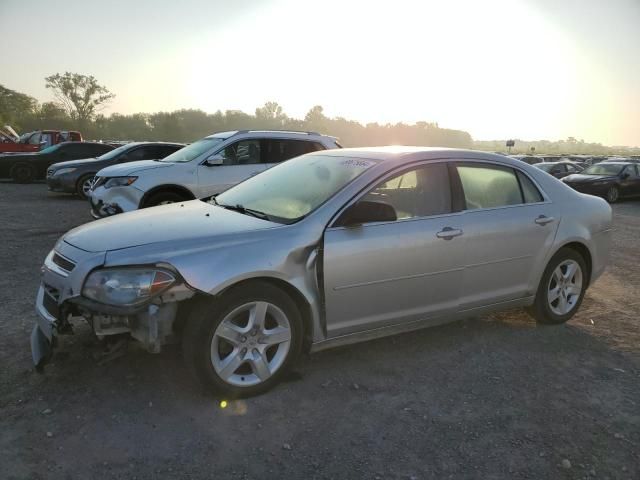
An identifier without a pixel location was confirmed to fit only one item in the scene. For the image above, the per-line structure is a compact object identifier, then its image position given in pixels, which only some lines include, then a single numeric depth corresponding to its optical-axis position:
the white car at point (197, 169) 8.07
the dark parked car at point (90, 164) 12.87
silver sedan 3.06
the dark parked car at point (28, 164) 17.12
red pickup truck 22.80
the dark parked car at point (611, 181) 17.91
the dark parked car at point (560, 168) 22.45
